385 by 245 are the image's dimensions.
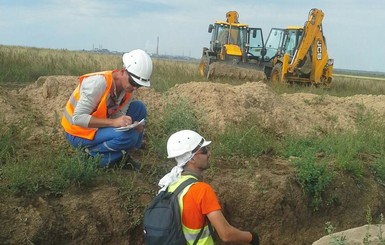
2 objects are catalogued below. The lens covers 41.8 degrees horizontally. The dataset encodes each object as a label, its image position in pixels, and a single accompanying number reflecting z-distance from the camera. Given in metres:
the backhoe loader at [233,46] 17.03
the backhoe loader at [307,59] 15.47
